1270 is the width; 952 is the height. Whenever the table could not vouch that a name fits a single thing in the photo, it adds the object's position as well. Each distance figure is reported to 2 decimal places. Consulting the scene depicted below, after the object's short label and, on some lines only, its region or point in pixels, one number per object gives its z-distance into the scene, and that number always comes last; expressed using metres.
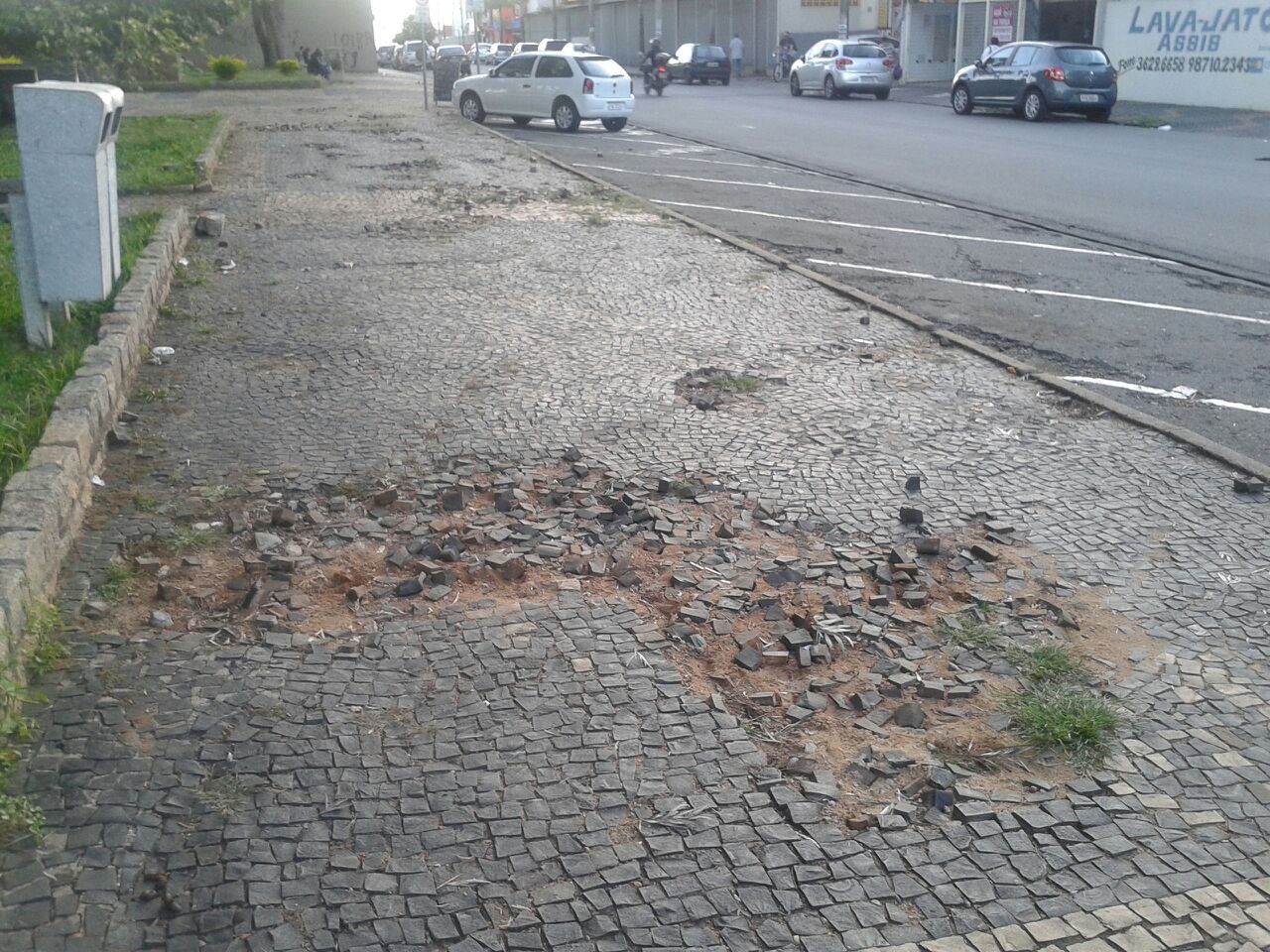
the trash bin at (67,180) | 7.23
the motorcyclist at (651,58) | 41.22
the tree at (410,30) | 109.96
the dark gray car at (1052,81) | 28.56
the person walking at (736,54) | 57.95
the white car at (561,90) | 27.06
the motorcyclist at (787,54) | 53.53
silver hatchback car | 38.41
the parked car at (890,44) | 47.72
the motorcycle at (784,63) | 53.50
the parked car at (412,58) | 77.06
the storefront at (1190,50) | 29.92
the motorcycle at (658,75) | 40.09
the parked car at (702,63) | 48.75
